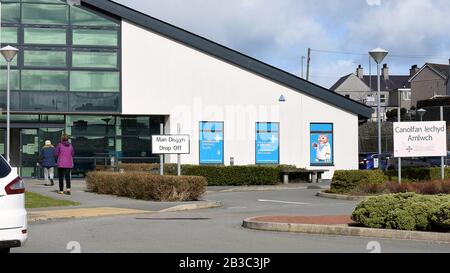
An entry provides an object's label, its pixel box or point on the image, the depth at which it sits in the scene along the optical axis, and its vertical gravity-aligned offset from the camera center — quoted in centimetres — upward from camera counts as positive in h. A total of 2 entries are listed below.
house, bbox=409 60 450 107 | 8244 +769
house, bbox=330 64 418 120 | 9256 +742
